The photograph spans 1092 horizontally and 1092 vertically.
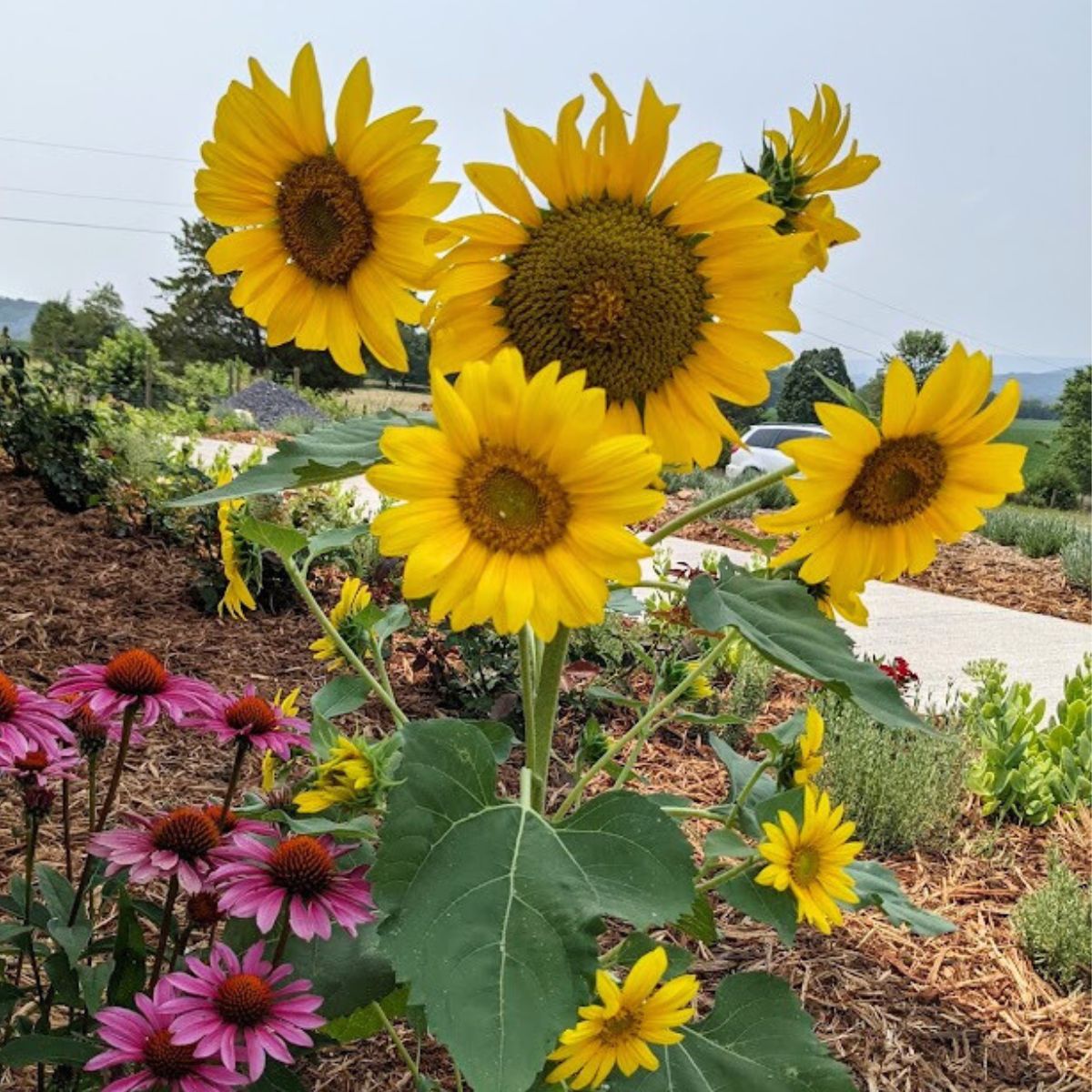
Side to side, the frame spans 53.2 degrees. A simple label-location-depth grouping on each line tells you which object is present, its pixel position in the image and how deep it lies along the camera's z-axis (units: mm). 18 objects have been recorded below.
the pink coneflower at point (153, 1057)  1183
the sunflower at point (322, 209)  926
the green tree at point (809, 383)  32062
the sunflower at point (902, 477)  994
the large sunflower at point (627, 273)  895
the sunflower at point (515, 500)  841
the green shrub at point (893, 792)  3033
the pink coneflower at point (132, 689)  1416
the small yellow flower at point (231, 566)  1600
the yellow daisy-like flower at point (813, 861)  1446
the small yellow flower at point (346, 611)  1753
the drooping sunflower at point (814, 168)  1024
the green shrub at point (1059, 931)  2529
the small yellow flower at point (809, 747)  1567
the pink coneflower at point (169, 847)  1339
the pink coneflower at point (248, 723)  1492
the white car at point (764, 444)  15637
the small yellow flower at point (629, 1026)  1274
